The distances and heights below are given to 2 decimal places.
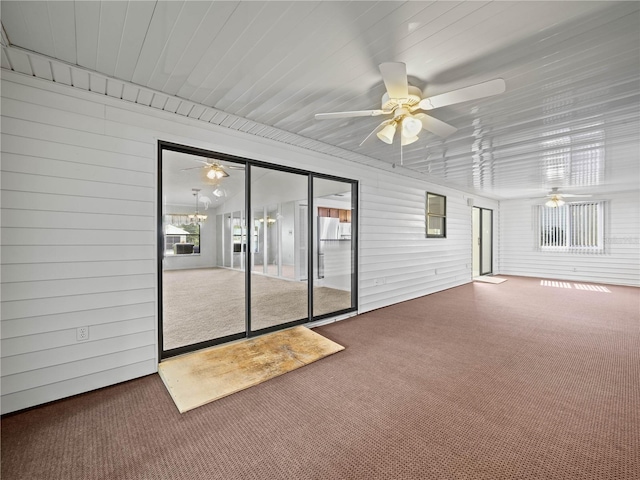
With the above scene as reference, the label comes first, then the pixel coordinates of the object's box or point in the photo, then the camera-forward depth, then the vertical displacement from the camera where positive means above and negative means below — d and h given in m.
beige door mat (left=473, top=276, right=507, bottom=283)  8.23 -1.23
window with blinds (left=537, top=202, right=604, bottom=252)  8.05 +0.39
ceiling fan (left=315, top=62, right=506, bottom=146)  1.80 +1.04
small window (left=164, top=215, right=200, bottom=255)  3.37 +0.09
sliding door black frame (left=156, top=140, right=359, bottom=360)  2.79 -0.05
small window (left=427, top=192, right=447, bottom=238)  6.50 +0.59
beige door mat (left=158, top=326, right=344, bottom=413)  2.34 -1.26
